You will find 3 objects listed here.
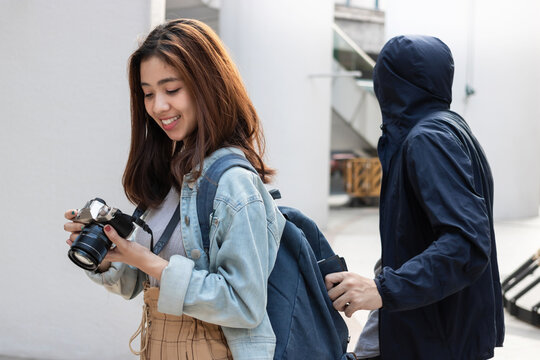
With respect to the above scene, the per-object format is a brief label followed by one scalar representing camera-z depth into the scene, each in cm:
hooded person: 160
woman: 142
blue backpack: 152
